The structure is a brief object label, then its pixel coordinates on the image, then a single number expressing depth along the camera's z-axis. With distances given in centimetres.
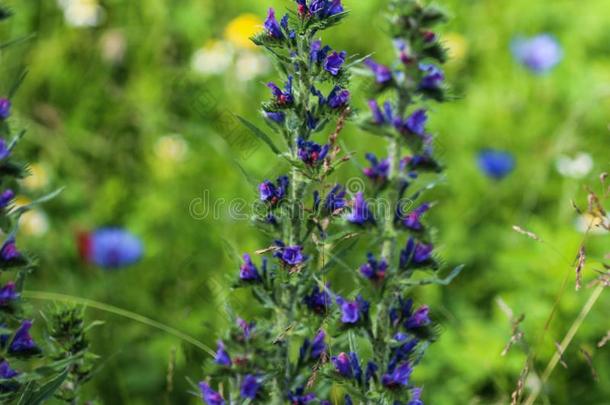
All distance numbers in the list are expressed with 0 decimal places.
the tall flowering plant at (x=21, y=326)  355
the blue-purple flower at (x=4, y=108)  361
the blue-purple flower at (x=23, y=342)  367
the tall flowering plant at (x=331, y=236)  323
